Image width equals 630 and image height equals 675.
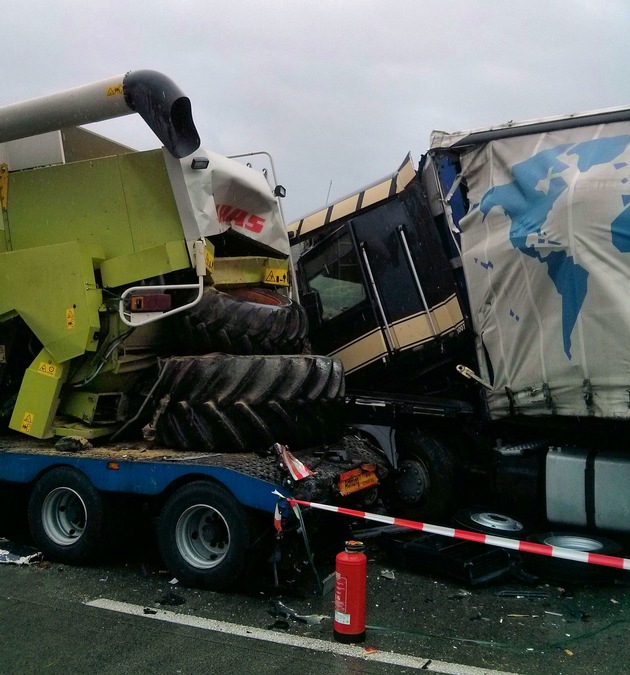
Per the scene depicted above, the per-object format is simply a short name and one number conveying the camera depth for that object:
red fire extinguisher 3.92
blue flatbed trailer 4.68
